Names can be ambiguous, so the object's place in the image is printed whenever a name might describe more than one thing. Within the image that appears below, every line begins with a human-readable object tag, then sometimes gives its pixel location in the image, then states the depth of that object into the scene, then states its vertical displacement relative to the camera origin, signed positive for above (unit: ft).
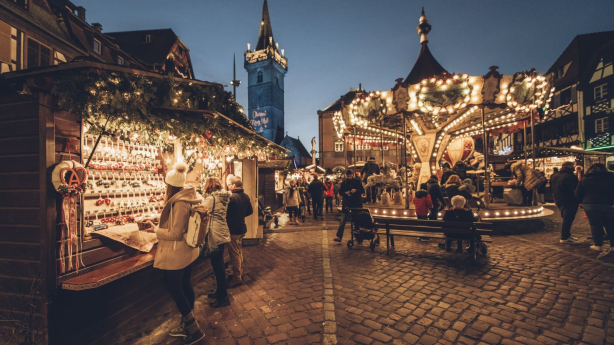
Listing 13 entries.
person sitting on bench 19.03 -2.75
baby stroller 21.61 -4.01
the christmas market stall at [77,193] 9.28 -0.51
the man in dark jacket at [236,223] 14.90 -2.51
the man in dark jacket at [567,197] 21.12 -1.88
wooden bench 17.44 -3.79
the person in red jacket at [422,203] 23.53 -2.45
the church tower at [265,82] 185.68 +68.58
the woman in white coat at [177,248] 9.46 -2.51
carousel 26.86 +7.65
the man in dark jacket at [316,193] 38.81 -2.36
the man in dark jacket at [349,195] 24.04 -1.69
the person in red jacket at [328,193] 48.44 -2.97
